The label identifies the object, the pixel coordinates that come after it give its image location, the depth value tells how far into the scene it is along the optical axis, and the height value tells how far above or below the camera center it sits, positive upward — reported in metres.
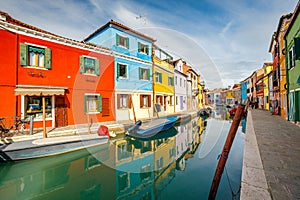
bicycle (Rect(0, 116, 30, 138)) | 6.95 -1.26
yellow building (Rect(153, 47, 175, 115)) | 17.14 +2.37
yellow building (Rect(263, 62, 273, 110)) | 22.21 +2.38
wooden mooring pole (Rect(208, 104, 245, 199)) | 3.25 -0.77
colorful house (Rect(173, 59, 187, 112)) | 22.88 +2.09
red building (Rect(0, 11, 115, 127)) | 7.82 +1.51
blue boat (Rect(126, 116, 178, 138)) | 9.73 -1.82
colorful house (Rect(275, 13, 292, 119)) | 11.35 +3.10
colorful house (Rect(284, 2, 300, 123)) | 7.92 +2.00
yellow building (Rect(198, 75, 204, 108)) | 38.41 +1.33
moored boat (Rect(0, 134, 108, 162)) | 5.80 -1.87
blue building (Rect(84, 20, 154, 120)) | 12.85 +3.15
